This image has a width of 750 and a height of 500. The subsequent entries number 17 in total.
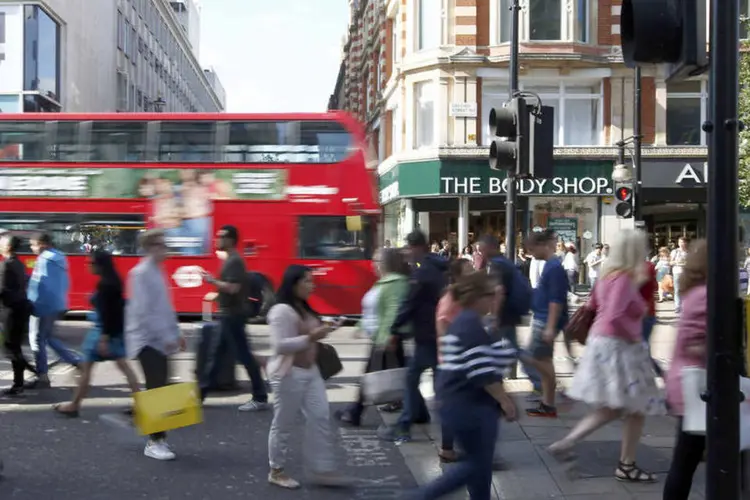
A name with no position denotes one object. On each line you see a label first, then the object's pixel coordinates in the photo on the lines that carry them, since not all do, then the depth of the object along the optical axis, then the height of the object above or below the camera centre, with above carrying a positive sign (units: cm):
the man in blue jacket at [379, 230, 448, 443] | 727 -66
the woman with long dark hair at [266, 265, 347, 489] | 577 -87
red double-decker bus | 1634 +105
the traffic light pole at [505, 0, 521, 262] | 984 +61
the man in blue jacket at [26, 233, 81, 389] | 934 -54
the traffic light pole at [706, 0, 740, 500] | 365 -5
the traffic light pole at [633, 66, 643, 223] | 1791 +207
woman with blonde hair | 596 -80
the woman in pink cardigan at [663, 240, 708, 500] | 475 -59
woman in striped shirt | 457 -78
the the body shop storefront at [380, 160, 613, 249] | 2723 +158
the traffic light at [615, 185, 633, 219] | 1808 +98
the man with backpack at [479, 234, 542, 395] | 793 -41
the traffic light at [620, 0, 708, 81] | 368 +91
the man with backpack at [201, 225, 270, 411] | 846 -62
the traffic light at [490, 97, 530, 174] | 896 +118
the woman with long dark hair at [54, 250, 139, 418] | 752 -62
